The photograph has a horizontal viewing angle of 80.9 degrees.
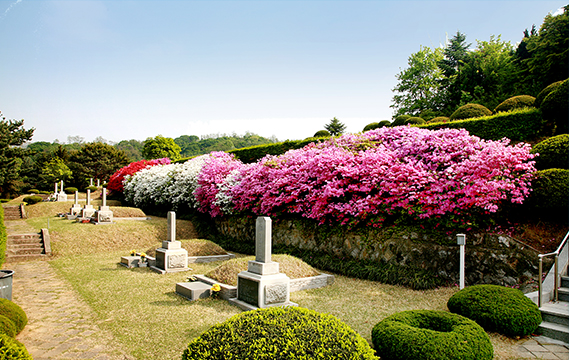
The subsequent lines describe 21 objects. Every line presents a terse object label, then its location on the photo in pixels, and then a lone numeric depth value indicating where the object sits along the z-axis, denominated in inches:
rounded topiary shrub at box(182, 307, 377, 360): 109.4
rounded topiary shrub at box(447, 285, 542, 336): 212.1
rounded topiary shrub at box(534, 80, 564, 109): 429.7
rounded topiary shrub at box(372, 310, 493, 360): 165.5
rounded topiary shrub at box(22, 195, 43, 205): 1110.4
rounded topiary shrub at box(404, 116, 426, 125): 686.5
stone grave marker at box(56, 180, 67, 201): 1141.3
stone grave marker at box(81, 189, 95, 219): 714.2
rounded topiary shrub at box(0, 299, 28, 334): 219.8
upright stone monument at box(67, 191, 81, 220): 776.3
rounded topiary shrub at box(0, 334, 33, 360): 109.7
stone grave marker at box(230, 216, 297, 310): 271.6
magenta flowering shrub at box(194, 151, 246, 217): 585.6
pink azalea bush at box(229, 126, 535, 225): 318.3
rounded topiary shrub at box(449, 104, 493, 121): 564.2
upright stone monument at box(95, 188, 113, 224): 676.1
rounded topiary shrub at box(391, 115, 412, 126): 750.2
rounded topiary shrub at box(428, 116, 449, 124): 587.6
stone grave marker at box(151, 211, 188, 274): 413.1
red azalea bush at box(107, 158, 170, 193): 1127.6
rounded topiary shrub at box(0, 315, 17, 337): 196.7
